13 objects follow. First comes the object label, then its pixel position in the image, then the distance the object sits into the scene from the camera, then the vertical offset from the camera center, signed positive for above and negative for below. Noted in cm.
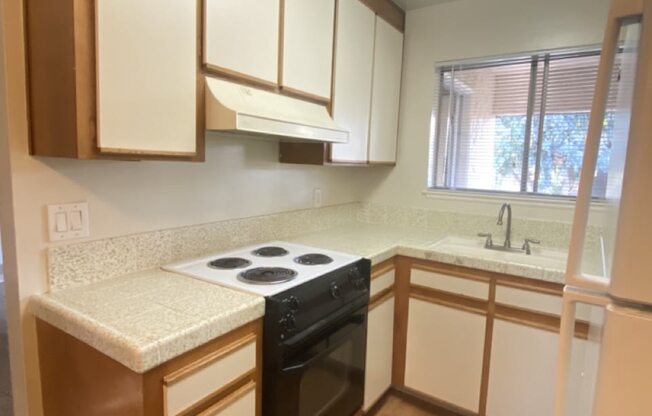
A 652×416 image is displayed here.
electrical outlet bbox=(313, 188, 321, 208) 246 -17
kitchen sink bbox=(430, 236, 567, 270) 207 -44
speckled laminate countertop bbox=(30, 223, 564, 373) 95 -43
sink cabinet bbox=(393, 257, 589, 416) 179 -83
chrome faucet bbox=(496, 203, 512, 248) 225 -25
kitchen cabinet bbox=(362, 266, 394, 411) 196 -88
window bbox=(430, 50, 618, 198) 218 +35
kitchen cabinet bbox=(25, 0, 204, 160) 103 +26
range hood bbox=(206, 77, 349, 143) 131 +21
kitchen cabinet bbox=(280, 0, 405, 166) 205 +53
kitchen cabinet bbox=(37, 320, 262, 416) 96 -60
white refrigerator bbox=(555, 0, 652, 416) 65 -11
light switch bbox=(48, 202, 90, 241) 124 -19
